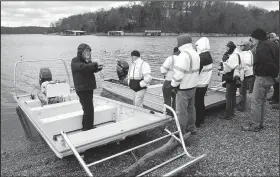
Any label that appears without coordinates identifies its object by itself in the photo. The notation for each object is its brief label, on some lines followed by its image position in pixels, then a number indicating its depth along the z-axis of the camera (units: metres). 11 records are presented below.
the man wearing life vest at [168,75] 5.42
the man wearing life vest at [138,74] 5.64
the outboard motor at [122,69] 9.35
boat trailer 3.39
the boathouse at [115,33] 104.38
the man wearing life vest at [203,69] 5.24
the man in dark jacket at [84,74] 4.63
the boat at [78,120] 3.96
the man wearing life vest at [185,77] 4.41
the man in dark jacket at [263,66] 4.61
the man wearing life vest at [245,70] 6.05
